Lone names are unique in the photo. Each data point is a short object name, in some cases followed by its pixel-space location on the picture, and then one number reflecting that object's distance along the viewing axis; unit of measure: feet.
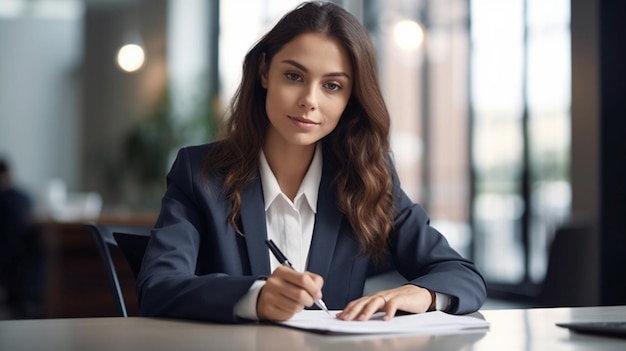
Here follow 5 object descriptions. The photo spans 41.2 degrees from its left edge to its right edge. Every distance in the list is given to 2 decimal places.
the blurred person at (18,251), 27.04
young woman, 6.06
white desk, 3.77
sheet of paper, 4.19
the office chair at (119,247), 6.25
